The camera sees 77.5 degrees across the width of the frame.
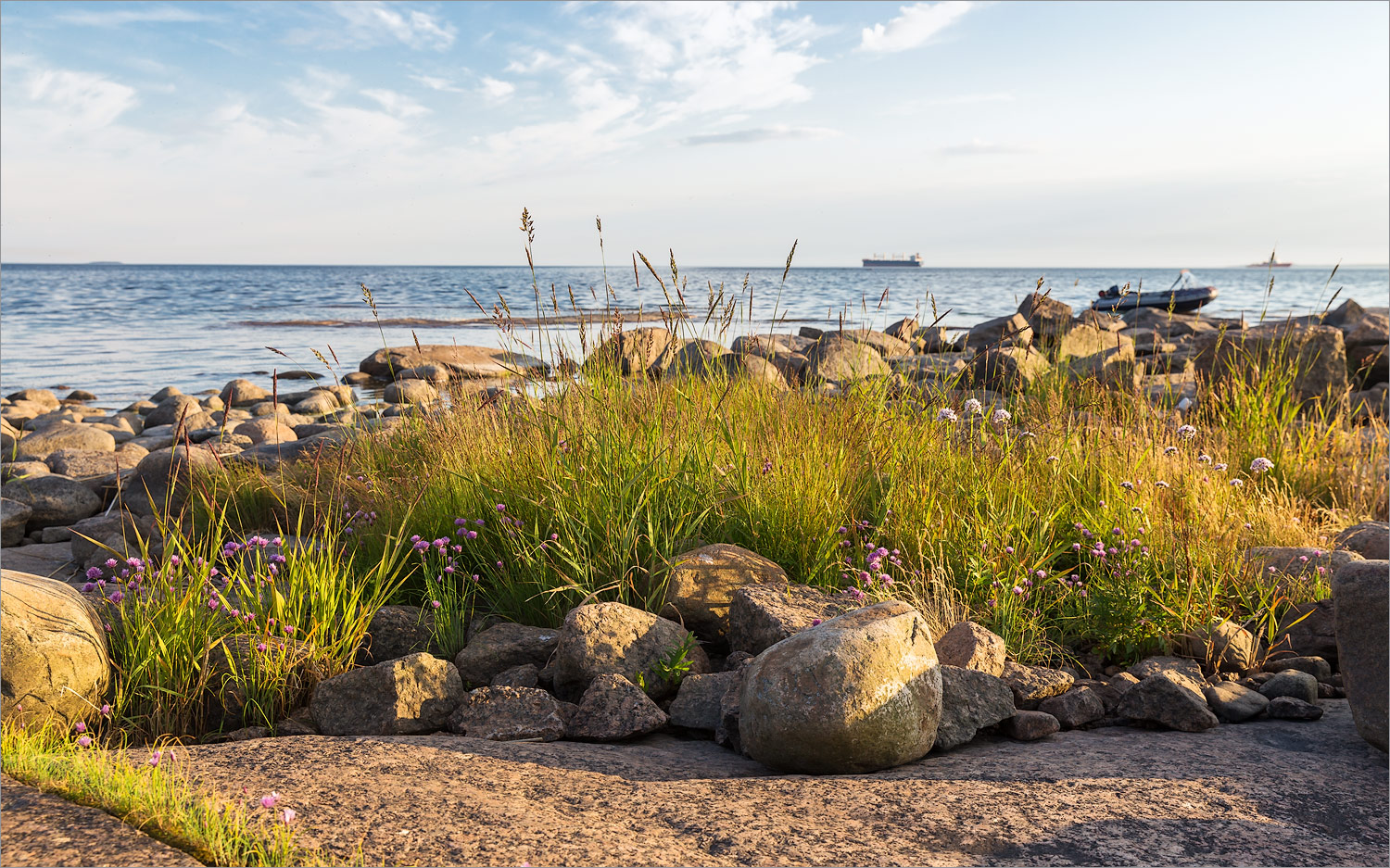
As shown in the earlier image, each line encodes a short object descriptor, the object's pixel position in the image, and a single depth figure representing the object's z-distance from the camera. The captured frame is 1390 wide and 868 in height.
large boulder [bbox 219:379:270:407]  14.49
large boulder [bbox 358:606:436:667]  3.70
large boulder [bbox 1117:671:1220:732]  3.13
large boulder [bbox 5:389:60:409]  14.16
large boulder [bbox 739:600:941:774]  2.67
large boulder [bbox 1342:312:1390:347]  10.66
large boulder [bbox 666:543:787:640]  3.74
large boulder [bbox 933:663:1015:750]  3.03
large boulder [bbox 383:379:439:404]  6.32
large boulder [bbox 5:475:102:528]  7.01
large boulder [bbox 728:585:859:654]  3.40
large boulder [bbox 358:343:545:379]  18.06
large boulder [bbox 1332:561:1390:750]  2.79
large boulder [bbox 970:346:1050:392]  8.46
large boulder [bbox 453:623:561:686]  3.52
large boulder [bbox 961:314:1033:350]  13.78
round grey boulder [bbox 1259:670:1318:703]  3.39
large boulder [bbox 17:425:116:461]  9.66
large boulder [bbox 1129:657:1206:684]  3.50
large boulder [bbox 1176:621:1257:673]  3.69
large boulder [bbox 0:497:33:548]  6.60
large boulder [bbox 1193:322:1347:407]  7.91
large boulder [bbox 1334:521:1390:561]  4.45
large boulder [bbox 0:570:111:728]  2.96
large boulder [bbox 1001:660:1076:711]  3.35
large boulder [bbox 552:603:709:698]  3.33
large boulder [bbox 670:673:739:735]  3.20
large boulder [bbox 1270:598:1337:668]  3.92
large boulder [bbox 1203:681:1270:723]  3.27
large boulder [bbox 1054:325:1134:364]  12.55
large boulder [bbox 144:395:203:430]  12.41
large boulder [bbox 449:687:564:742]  3.03
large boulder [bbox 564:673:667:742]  3.07
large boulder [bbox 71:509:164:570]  5.58
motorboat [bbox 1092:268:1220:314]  23.52
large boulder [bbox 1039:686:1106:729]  3.26
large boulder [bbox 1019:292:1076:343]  12.69
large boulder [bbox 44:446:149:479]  8.19
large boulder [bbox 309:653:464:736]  3.11
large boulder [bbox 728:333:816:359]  16.66
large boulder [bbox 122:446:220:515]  6.46
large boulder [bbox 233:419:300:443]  9.27
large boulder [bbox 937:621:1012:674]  3.36
